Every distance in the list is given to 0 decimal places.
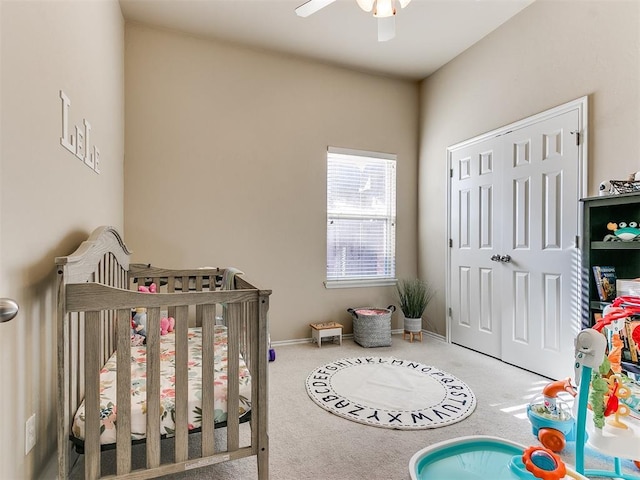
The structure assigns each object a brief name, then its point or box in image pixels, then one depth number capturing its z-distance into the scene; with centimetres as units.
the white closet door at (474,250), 315
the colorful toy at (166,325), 235
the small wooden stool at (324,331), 339
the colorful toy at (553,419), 168
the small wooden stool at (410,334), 364
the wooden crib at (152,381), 124
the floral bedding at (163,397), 130
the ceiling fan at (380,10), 197
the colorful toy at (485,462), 118
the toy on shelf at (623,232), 196
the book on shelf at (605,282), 205
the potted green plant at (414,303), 365
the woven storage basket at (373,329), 339
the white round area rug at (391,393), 203
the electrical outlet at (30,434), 117
